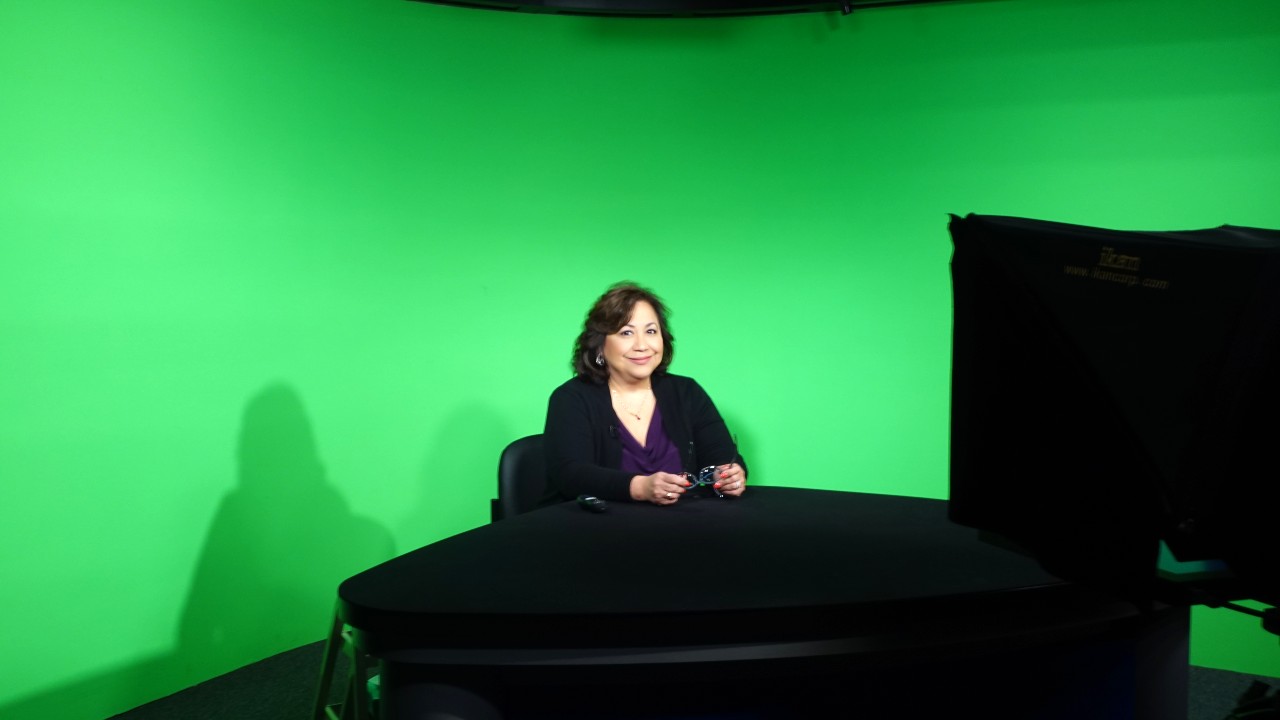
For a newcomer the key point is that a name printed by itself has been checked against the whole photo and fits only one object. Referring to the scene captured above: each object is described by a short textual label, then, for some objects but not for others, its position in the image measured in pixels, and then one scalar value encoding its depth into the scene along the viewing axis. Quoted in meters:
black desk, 1.40
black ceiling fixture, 3.68
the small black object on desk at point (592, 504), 2.21
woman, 2.79
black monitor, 1.24
